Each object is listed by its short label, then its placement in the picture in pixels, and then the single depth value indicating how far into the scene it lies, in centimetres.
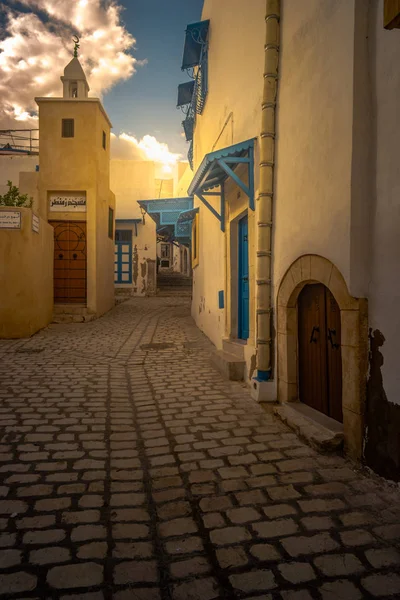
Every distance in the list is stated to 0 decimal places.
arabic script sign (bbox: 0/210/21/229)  975
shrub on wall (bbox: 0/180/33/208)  1079
